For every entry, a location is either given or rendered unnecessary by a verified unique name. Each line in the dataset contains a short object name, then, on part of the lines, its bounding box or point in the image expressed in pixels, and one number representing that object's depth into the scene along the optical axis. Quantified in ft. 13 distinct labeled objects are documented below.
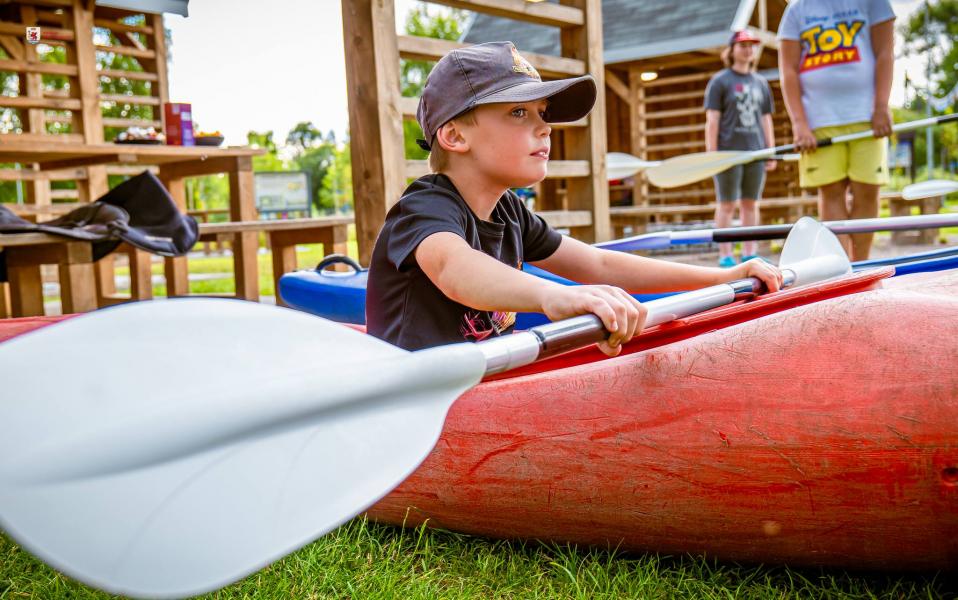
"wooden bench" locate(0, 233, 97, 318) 13.33
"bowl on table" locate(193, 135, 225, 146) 17.65
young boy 5.69
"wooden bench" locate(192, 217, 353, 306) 16.71
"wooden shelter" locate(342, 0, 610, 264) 12.80
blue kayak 11.25
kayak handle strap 11.95
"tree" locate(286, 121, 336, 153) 204.03
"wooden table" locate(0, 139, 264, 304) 14.97
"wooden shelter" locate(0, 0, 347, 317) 14.26
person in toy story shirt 13.60
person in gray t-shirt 19.22
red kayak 4.25
